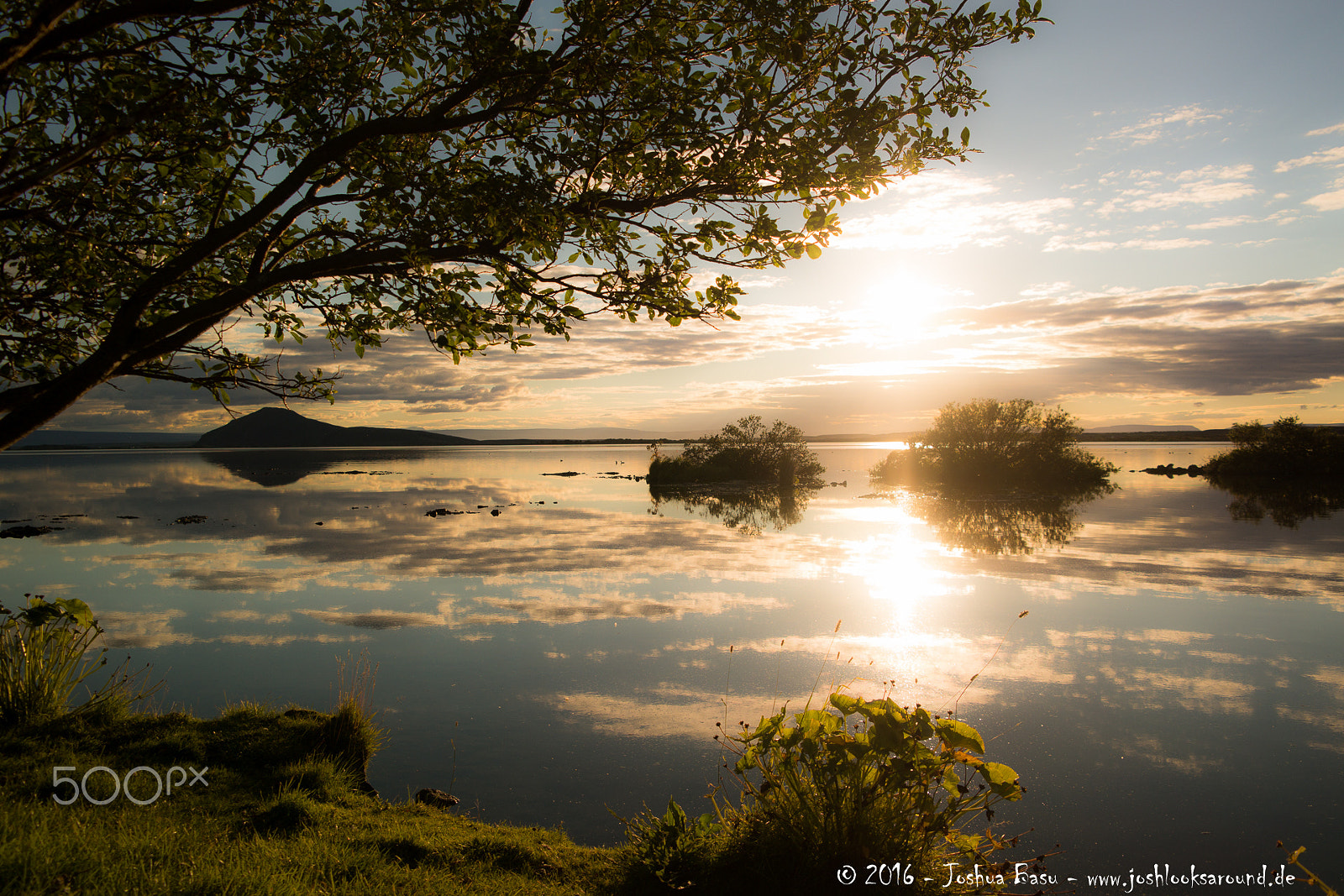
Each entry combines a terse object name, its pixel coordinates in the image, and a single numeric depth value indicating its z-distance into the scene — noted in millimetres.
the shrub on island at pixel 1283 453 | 51406
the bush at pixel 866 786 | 4660
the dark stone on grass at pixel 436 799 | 7012
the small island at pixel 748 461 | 54562
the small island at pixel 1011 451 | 48000
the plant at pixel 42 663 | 7633
